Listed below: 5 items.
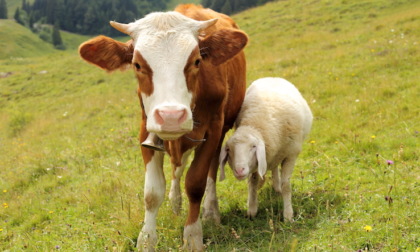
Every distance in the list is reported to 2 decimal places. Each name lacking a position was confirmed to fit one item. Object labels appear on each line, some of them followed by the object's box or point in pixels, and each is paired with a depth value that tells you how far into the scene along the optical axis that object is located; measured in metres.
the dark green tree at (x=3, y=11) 110.40
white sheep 4.56
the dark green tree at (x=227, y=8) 69.86
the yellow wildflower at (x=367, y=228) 3.78
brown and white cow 3.37
